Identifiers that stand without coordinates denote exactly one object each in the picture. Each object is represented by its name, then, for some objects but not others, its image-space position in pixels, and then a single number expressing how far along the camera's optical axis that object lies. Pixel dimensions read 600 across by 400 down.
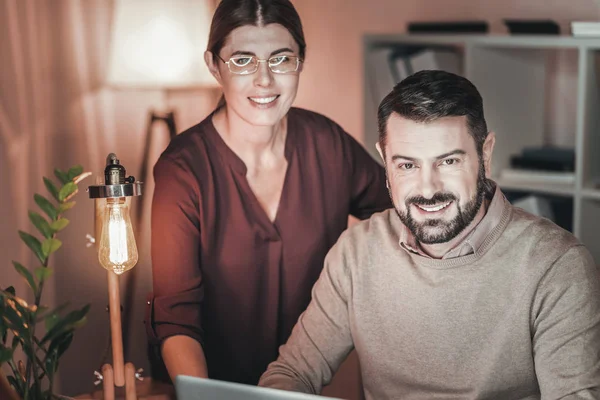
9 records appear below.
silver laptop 1.26
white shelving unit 2.46
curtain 2.36
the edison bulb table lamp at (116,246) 1.57
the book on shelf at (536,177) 2.60
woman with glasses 1.84
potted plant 1.37
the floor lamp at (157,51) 2.37
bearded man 1.55
